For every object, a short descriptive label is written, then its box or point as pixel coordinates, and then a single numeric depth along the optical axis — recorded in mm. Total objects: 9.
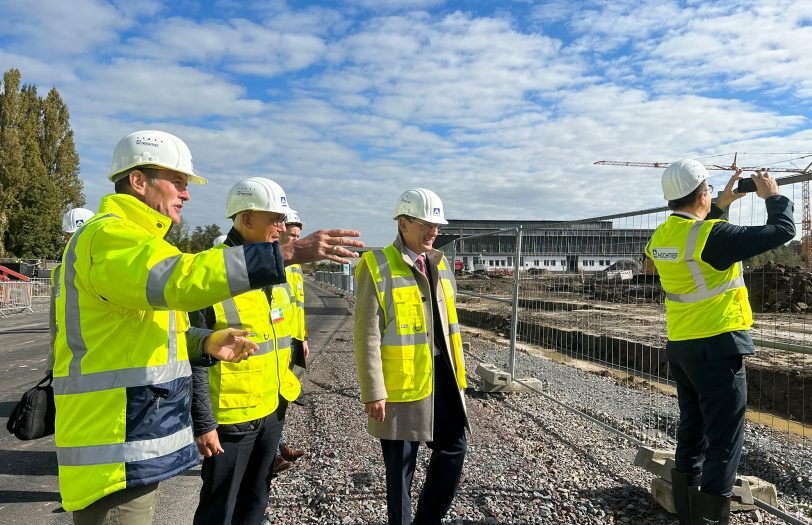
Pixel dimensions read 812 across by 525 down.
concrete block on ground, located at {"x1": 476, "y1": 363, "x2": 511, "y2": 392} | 7371
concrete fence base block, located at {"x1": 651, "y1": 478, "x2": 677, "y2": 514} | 3723
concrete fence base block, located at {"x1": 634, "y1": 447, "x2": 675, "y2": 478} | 3869
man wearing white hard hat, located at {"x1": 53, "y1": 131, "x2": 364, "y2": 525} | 1676
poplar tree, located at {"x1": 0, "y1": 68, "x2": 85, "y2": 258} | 41844
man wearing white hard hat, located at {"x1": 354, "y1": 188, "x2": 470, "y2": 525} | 3133
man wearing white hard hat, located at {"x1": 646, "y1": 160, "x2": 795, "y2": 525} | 3145
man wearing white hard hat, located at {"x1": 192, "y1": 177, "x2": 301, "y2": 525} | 2678
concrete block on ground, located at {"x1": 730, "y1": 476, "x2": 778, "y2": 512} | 3588
